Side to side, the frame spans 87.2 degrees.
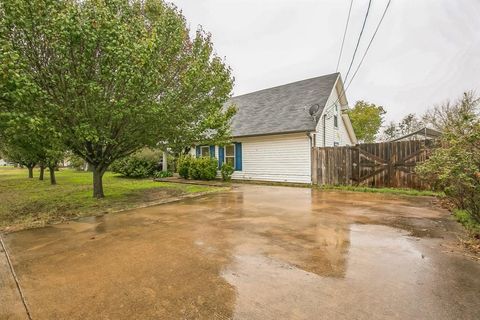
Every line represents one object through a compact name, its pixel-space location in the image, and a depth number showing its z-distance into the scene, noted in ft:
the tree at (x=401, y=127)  127.39
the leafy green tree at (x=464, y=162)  15.19
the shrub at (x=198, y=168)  48.78
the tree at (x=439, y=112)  68.54
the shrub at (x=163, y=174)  57.28
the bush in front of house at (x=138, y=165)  58.49
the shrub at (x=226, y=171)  48.11
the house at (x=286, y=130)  42.37
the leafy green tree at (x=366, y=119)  105.19
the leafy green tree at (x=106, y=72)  19.29
